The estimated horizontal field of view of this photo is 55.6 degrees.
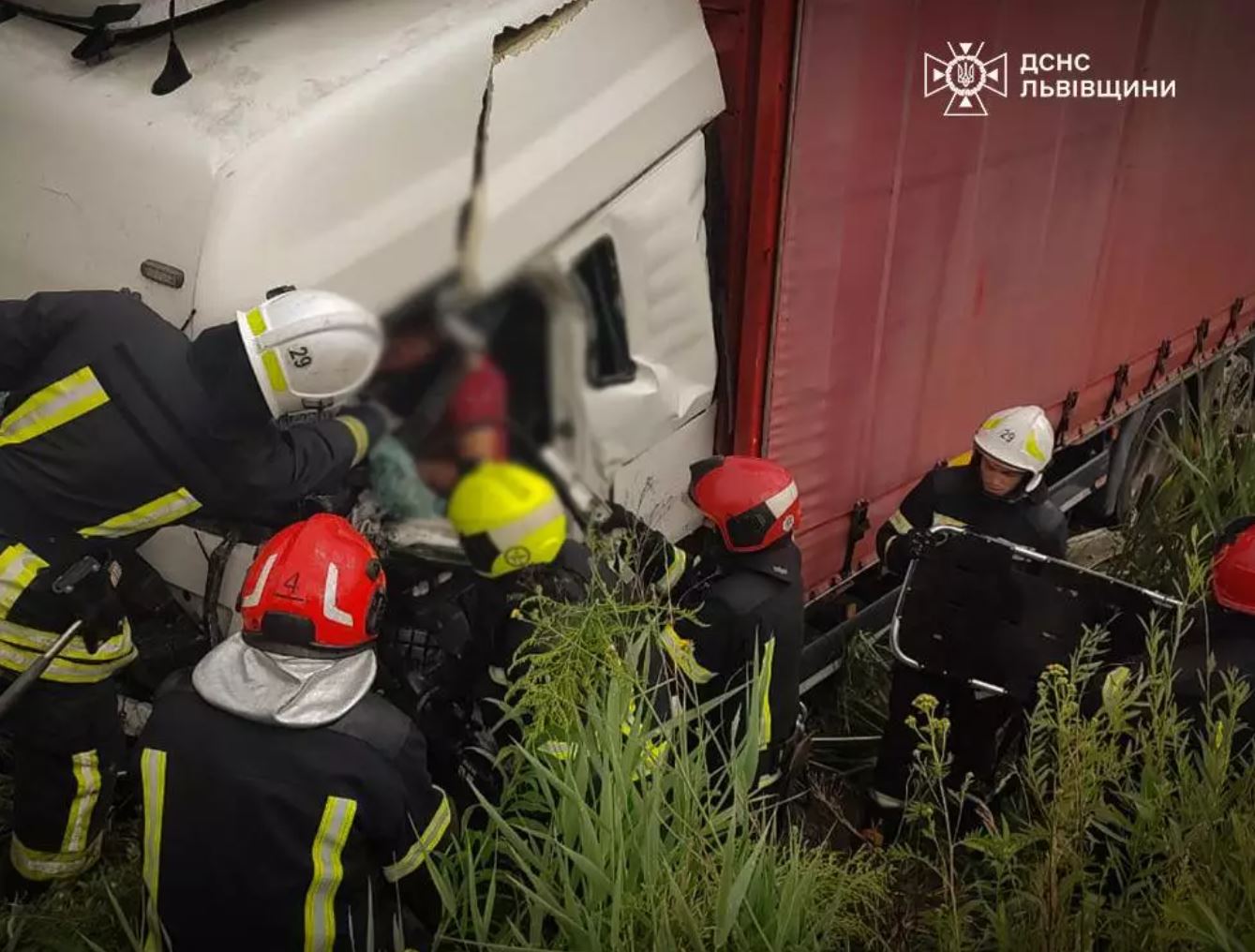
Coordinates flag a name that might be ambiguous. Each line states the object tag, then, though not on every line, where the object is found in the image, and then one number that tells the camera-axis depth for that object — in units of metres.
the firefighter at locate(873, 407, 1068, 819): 3.61
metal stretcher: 3.18
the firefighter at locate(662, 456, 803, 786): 2.98
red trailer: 3.23
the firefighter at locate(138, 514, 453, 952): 2.01
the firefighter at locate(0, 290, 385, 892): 2.52
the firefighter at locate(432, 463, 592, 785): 2.71
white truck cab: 2.52
